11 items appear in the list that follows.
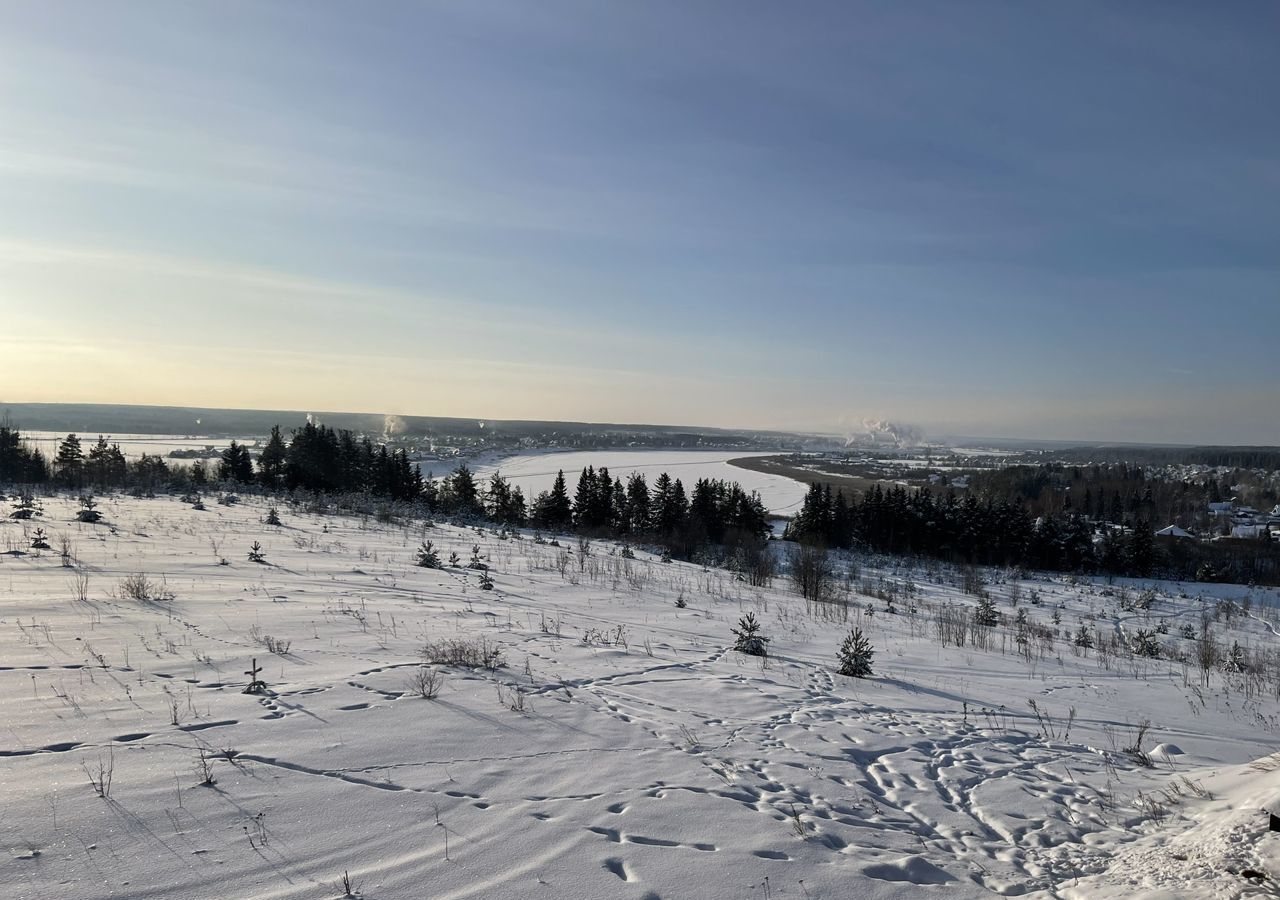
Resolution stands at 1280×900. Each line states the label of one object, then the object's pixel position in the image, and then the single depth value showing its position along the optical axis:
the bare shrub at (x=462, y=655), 6.41
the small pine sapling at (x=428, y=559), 13.60
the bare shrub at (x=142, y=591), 7.83
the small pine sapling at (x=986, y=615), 14.91
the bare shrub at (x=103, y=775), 3.36
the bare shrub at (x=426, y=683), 5.39
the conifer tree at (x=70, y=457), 37.71
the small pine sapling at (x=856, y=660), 7.83
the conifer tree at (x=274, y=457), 49.66
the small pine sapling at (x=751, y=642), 8.52
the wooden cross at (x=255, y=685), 5.07
